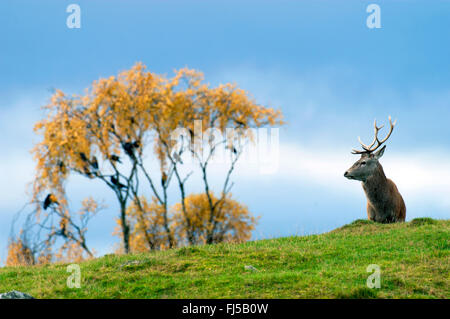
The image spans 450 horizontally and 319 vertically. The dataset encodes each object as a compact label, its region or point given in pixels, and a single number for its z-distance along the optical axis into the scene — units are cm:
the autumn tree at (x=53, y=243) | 2820
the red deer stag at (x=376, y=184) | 1719
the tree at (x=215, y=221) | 3095
